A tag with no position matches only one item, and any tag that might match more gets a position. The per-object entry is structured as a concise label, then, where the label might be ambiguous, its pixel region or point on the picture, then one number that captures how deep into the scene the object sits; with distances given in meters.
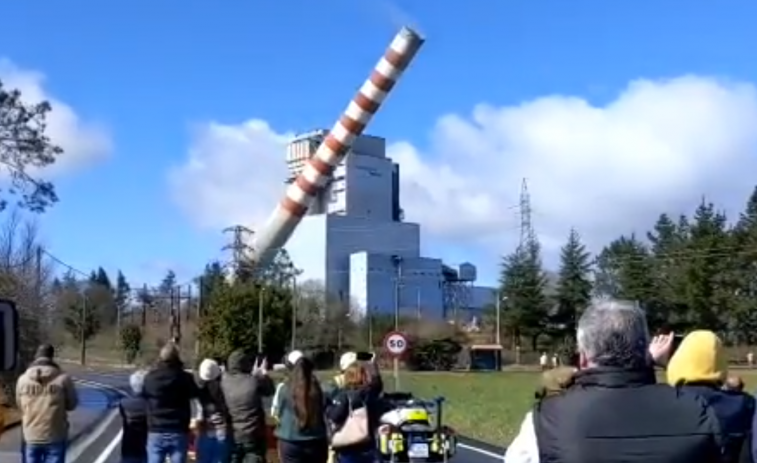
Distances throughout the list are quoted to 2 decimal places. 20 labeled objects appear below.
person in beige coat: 13.05
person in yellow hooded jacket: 4.61
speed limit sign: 31.58
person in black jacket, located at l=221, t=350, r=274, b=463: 13.43
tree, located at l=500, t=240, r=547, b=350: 117.31
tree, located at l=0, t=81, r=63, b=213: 38.91
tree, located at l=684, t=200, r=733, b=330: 97.44
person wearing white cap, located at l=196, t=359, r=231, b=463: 13.43
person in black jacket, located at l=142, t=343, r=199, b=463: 13.01
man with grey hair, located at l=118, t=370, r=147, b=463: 13.55
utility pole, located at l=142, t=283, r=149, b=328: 124.06
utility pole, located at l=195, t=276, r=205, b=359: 83.19
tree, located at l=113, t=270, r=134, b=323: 133.25
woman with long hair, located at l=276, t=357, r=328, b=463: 11.53
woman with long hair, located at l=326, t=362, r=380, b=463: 12.82
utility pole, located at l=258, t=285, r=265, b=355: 77.88
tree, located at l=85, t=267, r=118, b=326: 130.50
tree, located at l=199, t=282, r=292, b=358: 79.88
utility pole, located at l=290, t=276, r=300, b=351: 81.79
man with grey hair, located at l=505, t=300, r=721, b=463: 4.42
